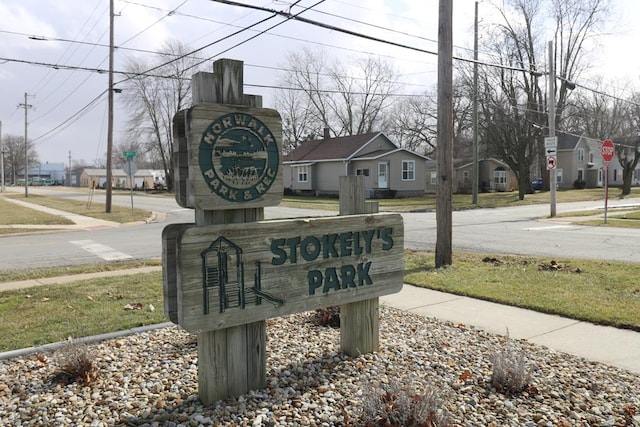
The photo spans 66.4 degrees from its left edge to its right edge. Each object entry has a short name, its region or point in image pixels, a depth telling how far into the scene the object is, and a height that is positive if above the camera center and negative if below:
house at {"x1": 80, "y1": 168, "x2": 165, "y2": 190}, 108.64 +3.11
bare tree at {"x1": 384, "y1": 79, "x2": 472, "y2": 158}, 54.06 +6.76
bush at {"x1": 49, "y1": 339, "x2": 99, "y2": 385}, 3.64 -1.34
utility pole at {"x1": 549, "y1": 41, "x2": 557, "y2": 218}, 21.09 +3.27
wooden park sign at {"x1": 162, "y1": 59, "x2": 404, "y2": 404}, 3.13 -0.40
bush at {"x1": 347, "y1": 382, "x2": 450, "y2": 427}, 2.86 -1.33
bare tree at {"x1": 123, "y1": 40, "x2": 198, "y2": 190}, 54.56 +8.55
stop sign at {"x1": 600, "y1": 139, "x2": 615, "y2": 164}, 17.61 +1.16
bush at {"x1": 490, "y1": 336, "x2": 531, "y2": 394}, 3.46 -1.37
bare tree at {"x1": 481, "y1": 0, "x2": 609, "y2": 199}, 38.00 +7.01
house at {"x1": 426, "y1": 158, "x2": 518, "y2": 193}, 51.34 +0.96
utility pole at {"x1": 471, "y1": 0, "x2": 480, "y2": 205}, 27.89 +3.73
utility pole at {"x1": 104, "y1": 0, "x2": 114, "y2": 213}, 22.27 +2.89
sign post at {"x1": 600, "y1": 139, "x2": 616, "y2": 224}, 17.61 +1.16
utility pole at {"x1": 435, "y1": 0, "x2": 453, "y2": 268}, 8.38 +1.09
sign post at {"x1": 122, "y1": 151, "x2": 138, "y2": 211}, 24.39 +1.28
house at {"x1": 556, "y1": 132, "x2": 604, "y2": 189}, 58.28 +2.28
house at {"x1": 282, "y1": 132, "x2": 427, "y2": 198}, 39.28 +1.66
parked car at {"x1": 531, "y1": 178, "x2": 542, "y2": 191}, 55.26 -0.20
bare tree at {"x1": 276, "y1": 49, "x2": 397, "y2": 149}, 57.94 +8.29
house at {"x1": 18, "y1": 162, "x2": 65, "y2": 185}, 148.26 +5.24
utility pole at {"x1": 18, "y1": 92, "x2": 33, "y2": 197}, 50.74 +9.00
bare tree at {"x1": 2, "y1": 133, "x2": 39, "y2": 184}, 112.69 +8.53
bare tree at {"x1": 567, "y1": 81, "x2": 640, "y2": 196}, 44.47 +6.28
